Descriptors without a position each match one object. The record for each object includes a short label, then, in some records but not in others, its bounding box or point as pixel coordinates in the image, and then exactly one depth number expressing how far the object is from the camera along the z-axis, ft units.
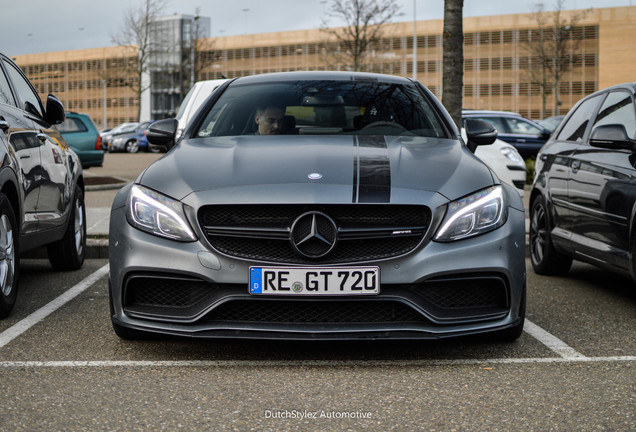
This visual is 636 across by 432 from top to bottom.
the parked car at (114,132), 137.60
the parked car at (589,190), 19.13
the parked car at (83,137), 66.39
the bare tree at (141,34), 184.44
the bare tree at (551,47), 187.32
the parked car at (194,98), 42.09
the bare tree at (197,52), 203.00
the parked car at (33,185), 18.28
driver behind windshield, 18.01
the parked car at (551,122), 101.77
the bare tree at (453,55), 38.37
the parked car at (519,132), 63.77
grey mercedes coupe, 13.71
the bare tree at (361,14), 126.11
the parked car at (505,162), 38.24
